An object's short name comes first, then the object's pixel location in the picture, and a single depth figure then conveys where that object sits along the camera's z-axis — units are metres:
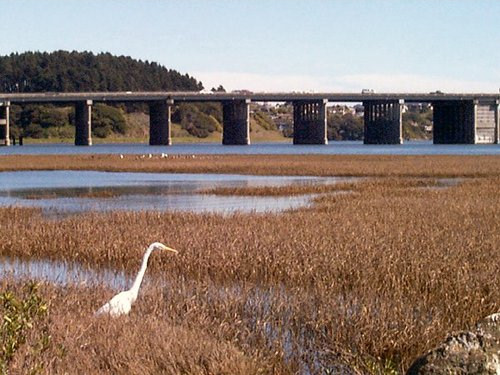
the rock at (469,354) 9.53
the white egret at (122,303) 13.09
